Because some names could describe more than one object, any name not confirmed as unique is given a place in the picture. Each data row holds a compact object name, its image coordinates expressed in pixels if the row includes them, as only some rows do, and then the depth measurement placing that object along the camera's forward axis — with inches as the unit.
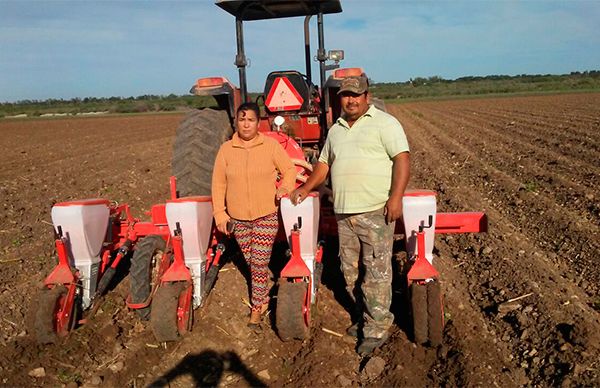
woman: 151.6
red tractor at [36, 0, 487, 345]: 145.2
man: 136.4
